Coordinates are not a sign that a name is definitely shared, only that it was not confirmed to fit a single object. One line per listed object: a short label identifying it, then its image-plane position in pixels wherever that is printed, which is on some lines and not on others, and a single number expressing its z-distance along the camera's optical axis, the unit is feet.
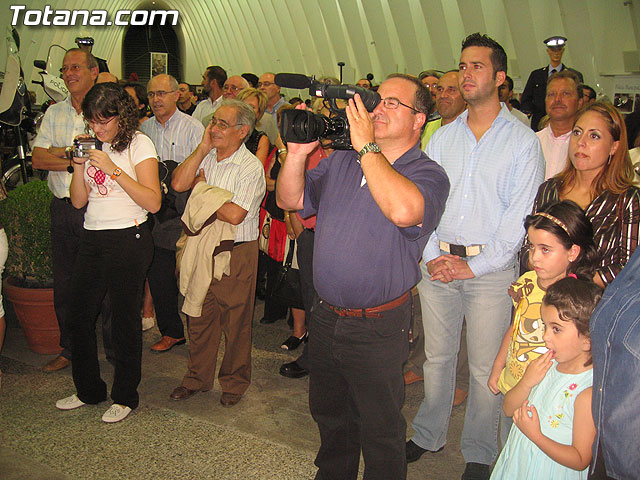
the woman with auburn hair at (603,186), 8.56
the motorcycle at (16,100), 19.36
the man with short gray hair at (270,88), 22.58
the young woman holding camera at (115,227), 11.19
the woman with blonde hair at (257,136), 15.38
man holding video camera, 7.82
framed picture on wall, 69.21
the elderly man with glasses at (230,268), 12.29
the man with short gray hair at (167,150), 15.24
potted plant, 14.57
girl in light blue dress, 6.63
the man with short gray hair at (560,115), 13.03
